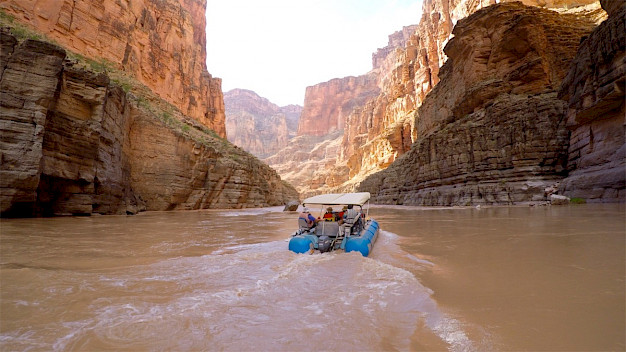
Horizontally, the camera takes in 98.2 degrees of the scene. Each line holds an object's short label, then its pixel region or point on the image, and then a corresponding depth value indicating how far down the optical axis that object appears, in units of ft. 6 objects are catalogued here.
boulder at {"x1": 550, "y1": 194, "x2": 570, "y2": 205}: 43.32
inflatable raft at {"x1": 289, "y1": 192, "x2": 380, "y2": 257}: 19.15
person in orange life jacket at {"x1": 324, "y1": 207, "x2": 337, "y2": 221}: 21.60
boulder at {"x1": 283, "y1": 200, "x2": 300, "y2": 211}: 80.69
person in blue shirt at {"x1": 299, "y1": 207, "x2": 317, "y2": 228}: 22.17
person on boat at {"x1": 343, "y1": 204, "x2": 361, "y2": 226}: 22.00
